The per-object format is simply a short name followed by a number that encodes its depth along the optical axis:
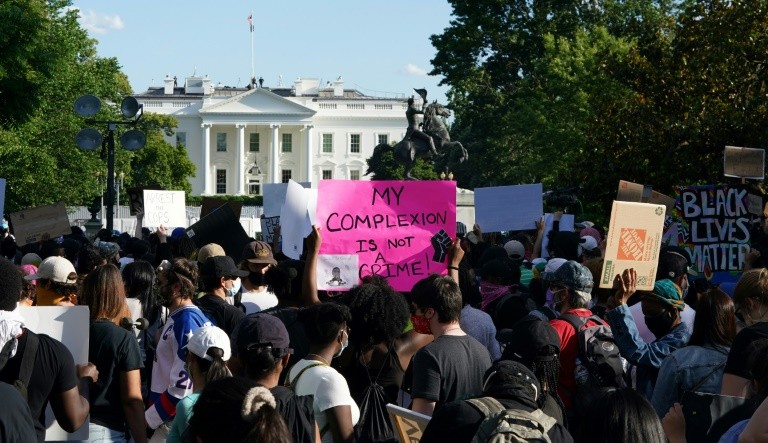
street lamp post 20.36
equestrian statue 38.91
